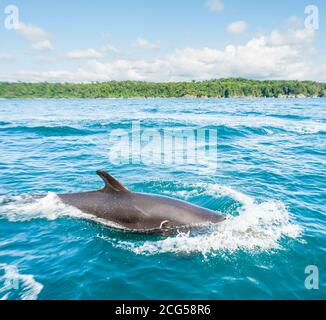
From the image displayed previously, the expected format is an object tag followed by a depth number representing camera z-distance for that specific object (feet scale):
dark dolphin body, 32.65
